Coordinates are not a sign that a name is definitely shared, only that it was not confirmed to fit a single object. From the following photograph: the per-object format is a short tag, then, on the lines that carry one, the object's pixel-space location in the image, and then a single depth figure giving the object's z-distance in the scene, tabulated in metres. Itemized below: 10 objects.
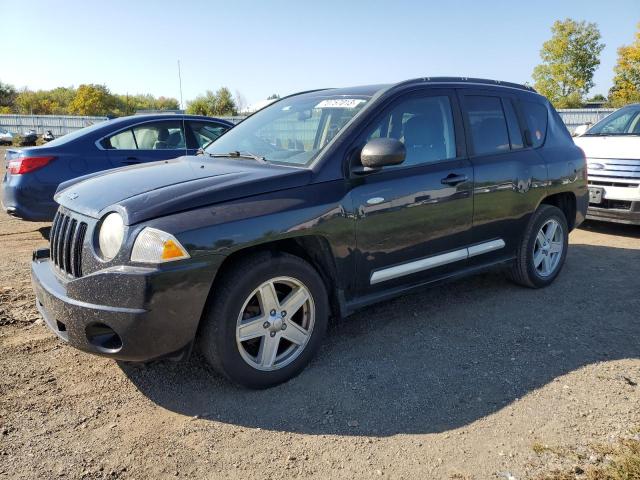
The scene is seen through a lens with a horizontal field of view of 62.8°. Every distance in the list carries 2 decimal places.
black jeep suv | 2.79
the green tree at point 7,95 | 73.62
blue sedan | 6.34
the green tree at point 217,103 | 55.97
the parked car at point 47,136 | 32.17
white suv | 6.80
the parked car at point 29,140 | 34.15
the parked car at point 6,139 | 36.88
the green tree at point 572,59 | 45.56
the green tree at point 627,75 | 36.75
